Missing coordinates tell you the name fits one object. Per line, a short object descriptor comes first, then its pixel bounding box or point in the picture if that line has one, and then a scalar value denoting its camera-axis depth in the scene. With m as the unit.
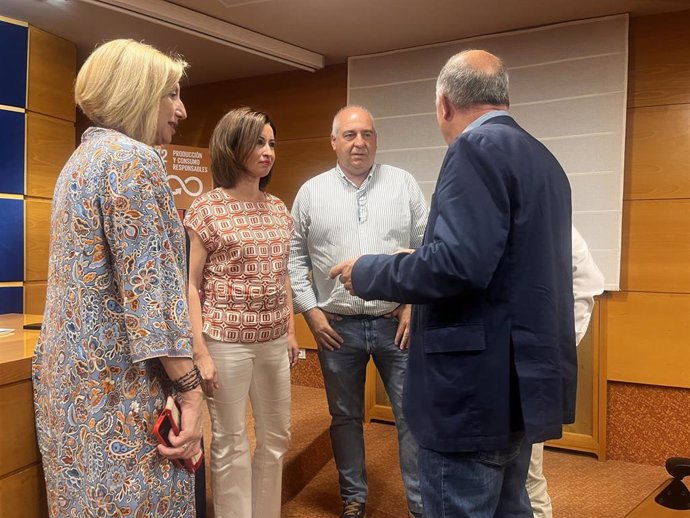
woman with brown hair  1.82
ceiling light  2.86
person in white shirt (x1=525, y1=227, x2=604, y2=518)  1.77
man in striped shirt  2.18
